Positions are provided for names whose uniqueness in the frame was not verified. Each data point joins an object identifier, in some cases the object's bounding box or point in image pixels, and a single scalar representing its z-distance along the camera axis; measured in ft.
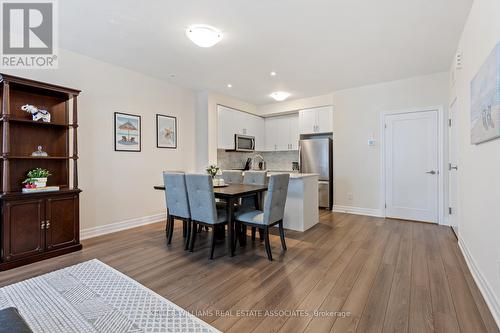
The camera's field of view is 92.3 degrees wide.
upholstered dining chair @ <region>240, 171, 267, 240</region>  11.65
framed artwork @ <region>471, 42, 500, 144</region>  5.36
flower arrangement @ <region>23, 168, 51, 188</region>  9.13
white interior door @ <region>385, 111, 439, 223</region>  13.65
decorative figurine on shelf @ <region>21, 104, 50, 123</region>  9.30
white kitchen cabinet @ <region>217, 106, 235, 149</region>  17.53
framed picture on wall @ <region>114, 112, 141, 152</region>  12.73
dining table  8.86
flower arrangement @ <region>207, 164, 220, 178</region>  11.30
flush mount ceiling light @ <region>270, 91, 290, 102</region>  16.17
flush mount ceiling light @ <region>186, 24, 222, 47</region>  8.72
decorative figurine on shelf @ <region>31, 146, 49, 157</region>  9.36
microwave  18.80
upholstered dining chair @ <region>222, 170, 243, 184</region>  13.53
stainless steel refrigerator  17.31
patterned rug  5.33
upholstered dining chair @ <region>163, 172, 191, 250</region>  9.79
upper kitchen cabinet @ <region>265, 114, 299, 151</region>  20.18
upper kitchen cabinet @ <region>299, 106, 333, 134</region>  17.69
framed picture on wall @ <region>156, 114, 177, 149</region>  14.78
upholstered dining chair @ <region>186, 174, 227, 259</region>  8.86
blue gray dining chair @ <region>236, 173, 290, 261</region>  8.82
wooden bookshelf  8.39
